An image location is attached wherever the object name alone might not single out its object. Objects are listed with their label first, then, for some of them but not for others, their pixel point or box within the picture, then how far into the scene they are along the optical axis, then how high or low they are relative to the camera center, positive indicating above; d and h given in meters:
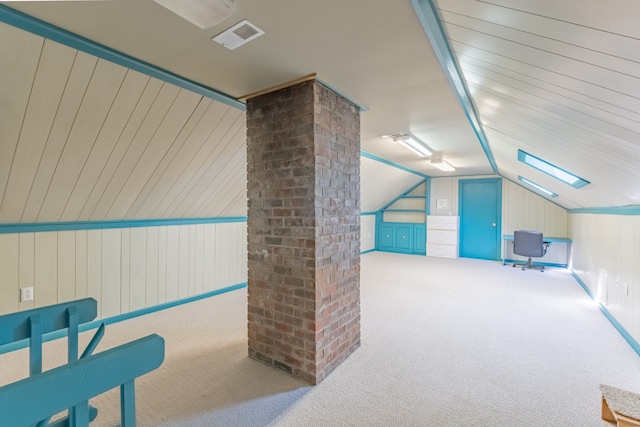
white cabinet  7.40 -0.57
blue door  7.21 -0.10
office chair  5.85 -0.63
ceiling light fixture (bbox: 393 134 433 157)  3.78 +0.95
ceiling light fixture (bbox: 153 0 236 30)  1.28 +0.89
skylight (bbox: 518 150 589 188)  3.45 +0.55
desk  6.30 -0.85
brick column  2.17 -0.12
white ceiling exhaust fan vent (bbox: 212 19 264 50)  1.50 +0.93
